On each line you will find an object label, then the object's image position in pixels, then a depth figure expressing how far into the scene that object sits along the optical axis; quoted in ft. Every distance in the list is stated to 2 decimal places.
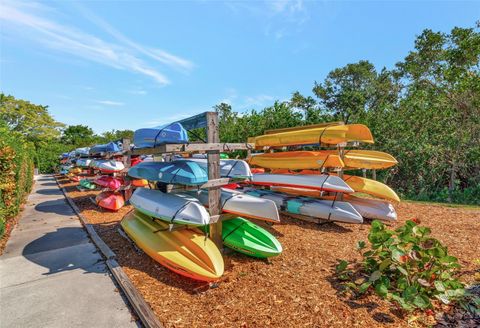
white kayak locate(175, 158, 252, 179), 14.58
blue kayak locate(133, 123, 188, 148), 13.48
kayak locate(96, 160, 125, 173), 28.68
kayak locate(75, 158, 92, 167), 44.27
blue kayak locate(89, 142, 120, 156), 33.11
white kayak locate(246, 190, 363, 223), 17.35
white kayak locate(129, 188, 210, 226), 12.03
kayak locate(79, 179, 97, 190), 38.06
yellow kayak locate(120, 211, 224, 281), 10.87
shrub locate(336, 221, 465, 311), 8.91
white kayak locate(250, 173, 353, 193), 18.15
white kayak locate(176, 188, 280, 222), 12.80
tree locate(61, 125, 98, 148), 138.00
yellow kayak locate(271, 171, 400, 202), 18.94
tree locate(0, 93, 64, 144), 105.40
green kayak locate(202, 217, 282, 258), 12.24
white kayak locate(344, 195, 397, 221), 18.61
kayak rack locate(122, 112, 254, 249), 13.04
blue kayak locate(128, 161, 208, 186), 13.10
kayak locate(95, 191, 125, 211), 24.98
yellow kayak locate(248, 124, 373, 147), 19.26
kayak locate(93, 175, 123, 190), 26.50
